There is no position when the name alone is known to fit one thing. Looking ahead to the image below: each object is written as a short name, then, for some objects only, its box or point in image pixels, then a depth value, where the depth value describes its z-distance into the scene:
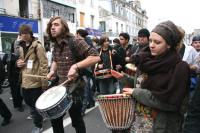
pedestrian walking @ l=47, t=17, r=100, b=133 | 2.61
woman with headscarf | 1.73
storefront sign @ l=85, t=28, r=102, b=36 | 26.21
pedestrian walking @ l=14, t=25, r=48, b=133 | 3.70
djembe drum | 2.08
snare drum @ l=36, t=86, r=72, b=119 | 2.35
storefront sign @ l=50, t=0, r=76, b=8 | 21.90
